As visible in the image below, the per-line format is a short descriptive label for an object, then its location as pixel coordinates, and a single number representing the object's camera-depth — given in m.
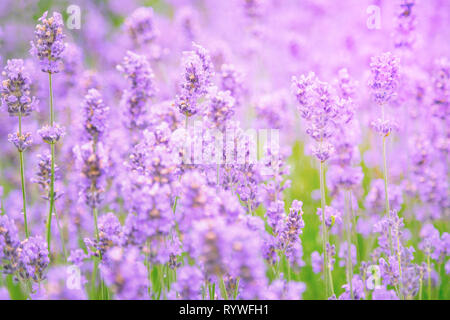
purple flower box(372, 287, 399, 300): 0.60
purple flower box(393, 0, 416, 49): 0.70
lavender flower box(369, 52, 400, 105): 0.61
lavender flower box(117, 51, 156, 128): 0.62
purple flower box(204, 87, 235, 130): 0.60
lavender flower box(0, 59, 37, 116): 0.61
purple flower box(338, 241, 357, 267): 0.67
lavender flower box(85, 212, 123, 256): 0.59
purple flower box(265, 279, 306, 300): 0.56
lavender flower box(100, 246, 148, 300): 0.55
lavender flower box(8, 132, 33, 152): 0.62
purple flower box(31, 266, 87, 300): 0.54
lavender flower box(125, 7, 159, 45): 0.74
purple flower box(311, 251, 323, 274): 0.68
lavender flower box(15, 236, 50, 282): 0.59
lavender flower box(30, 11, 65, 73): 0.61
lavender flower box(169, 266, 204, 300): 0.56
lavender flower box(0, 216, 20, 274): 0.59
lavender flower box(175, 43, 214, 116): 0.61
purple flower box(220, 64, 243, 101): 0.67
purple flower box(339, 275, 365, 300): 0.62
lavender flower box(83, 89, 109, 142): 0.60
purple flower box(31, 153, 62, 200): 0.62
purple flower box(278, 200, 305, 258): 0.60
